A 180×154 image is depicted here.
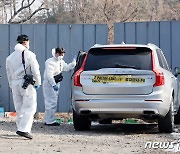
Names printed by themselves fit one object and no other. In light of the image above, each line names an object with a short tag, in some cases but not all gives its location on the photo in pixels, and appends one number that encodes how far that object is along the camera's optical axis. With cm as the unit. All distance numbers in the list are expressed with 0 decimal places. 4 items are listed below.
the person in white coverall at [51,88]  1305
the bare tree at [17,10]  4150
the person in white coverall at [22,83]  1000
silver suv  1055
